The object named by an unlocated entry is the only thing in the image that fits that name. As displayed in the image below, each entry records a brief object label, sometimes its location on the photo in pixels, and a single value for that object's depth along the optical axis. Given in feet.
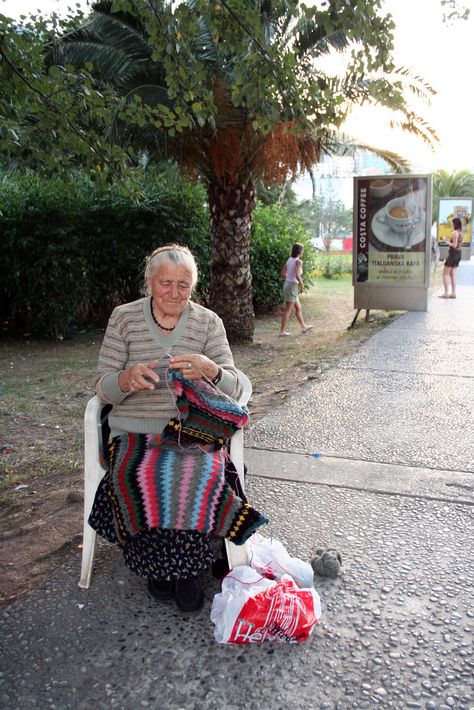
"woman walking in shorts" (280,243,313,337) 40.19
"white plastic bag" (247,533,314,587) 9.12
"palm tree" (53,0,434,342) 14.29
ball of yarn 9.73
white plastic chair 9.55
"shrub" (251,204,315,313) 47.50
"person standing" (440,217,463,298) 45.80
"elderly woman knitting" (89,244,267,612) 8.86
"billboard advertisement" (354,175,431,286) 35.91
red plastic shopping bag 8.09
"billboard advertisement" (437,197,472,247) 97.76
